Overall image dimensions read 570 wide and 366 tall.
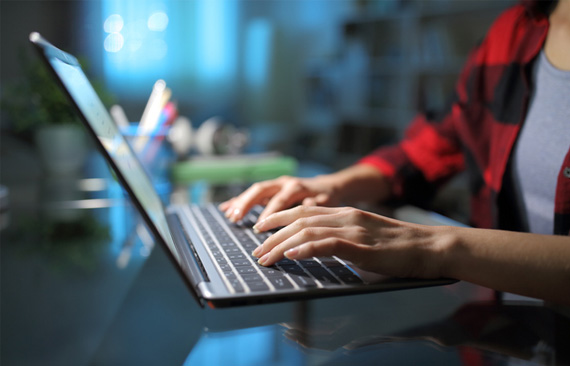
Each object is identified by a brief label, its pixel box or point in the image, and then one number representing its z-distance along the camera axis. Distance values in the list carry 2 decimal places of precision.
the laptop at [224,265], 0.45
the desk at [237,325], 0.43
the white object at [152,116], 1.26
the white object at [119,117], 1.29
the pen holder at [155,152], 1.23
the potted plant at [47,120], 1.29
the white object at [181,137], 1.40
